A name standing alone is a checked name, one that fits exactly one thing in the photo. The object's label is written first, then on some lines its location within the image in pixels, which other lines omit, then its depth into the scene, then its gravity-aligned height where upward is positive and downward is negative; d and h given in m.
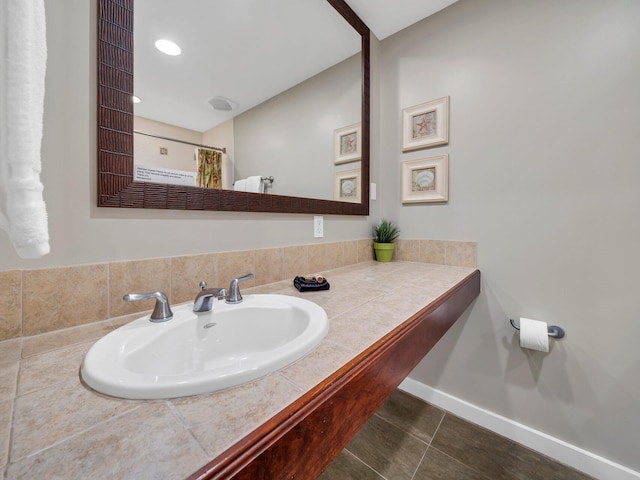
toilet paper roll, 1.10 -0.44
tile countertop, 0.26 -0.24
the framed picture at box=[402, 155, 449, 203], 1.46 +0.34
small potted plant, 1.58 -0.03
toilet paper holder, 1.15 -0.44
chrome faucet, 0.69 -0.17
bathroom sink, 0.38 -0.23
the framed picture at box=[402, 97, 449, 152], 1.45 +0.67
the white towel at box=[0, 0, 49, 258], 0.28 +0.11
